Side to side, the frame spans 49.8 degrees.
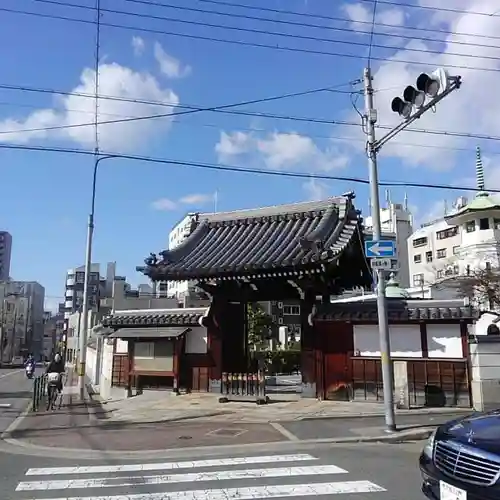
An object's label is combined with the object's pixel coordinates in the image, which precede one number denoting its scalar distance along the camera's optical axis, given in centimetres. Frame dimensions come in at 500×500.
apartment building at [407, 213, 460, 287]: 5744
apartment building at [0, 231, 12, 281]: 13208
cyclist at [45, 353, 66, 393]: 1992
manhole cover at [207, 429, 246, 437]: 1184
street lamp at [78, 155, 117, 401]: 2148
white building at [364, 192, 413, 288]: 6931
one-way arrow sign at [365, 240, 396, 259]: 1215
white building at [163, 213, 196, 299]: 8784
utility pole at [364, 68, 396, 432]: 1162
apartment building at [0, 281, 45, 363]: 9056
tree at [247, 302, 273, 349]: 3712
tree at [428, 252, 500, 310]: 3138
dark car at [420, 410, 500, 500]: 450
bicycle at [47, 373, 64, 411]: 1895
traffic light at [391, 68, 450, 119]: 1086
